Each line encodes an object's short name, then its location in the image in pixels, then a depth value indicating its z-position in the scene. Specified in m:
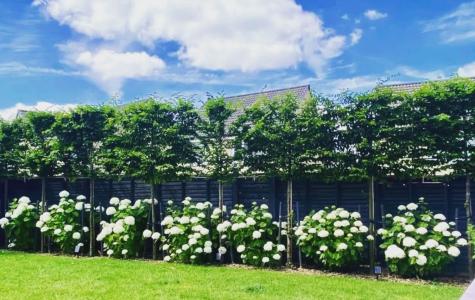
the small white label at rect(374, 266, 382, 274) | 7.39
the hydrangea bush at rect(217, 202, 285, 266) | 8.34
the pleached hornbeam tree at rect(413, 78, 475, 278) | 7.34
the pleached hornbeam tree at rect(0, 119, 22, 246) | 11.31
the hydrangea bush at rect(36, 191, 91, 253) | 10.16
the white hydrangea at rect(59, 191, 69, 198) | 10.46
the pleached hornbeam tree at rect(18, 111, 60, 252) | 10.65
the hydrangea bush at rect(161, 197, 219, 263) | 8.60
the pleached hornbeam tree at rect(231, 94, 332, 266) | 8.45
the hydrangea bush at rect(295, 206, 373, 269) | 7.67
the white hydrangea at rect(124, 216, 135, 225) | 9.30
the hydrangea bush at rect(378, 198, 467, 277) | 7.12
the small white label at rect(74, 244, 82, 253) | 9.91
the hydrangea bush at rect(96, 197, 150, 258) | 9.38
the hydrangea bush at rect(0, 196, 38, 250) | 10.88
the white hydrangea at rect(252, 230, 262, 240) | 8.28
